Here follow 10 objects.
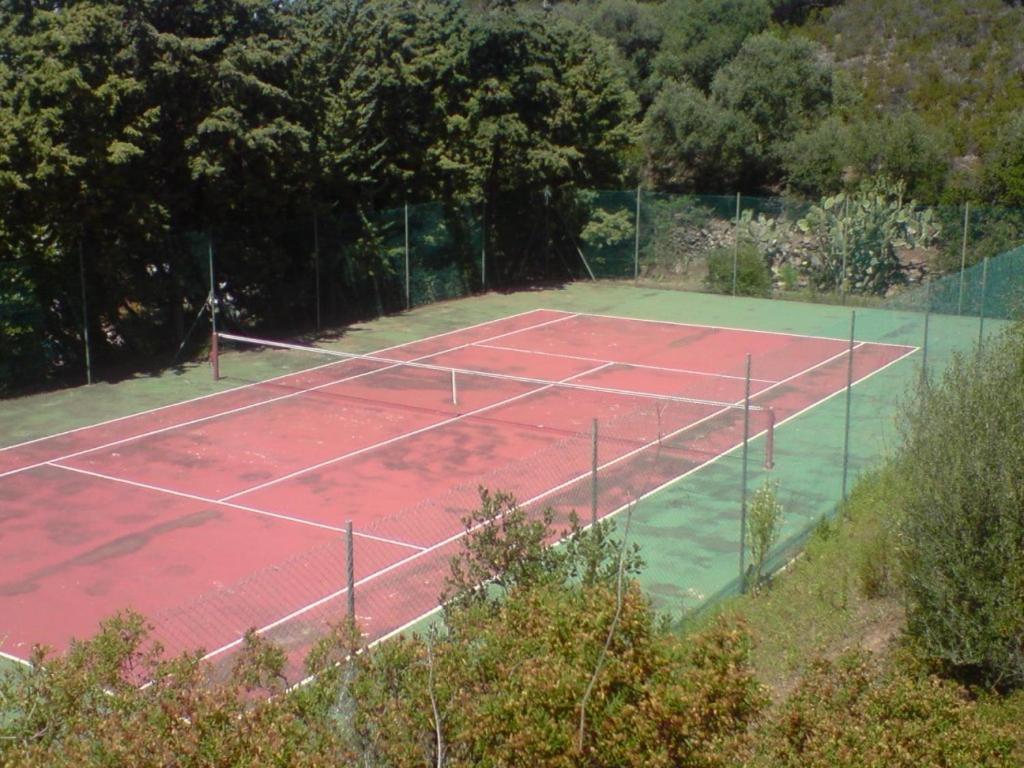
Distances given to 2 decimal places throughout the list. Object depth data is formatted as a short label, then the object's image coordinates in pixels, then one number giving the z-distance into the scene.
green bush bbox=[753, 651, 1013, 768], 5.53
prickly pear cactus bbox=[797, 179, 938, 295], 31.16
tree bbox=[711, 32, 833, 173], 41.19
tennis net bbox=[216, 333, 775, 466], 18.42
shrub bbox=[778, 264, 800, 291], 32.16
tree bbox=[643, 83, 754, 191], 40.38
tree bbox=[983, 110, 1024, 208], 34.44
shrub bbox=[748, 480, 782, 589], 12.23
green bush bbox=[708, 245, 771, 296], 31.98
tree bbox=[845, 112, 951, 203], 36.81
